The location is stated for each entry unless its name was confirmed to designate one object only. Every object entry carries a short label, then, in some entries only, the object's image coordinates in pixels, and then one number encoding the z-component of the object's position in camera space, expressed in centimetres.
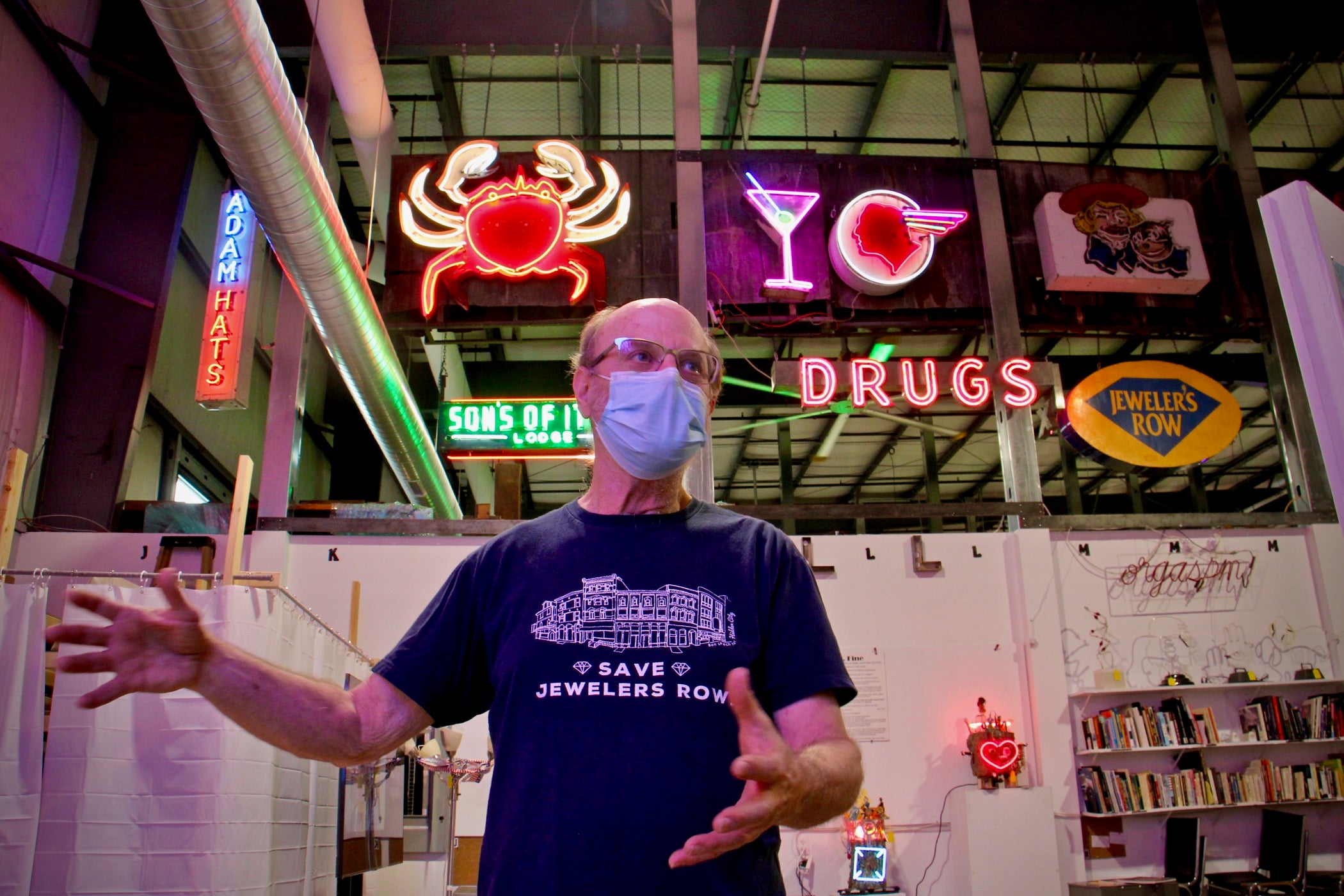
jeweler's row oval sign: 735
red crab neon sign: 775
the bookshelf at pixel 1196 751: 592
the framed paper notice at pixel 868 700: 609
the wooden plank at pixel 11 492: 436
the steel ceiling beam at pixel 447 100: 853
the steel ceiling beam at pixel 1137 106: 878
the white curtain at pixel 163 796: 380
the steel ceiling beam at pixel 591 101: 867
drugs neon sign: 728
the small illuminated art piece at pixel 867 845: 557
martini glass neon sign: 776
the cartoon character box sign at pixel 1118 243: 796
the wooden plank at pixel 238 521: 433
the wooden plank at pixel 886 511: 664
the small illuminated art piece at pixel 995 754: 586
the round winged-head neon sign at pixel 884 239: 788
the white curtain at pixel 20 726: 364
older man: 124
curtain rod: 409
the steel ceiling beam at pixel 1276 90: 870
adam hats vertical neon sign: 630
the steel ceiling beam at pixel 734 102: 862
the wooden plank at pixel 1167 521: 670
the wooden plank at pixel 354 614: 602
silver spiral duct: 392
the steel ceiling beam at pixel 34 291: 591
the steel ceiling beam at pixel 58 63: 604
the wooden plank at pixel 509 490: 841
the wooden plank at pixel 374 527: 638
